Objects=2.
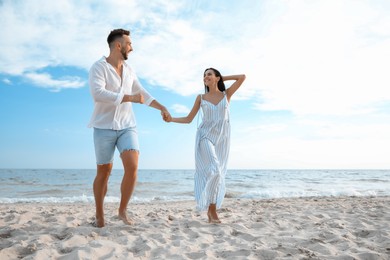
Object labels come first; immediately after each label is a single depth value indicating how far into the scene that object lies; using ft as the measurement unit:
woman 14.90
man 12.87
